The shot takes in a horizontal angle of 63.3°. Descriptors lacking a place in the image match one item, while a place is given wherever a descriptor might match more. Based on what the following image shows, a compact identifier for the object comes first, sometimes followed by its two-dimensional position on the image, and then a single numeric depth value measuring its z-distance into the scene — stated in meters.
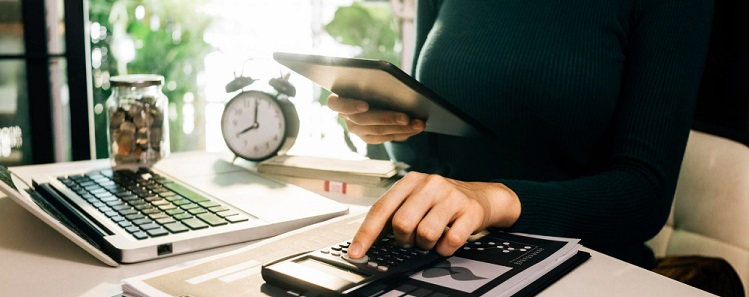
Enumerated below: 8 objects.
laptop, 0.64
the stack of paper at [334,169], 0.99
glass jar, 0.99
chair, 1.16
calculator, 0.46
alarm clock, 1.14
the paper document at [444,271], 0.49
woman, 0.85
